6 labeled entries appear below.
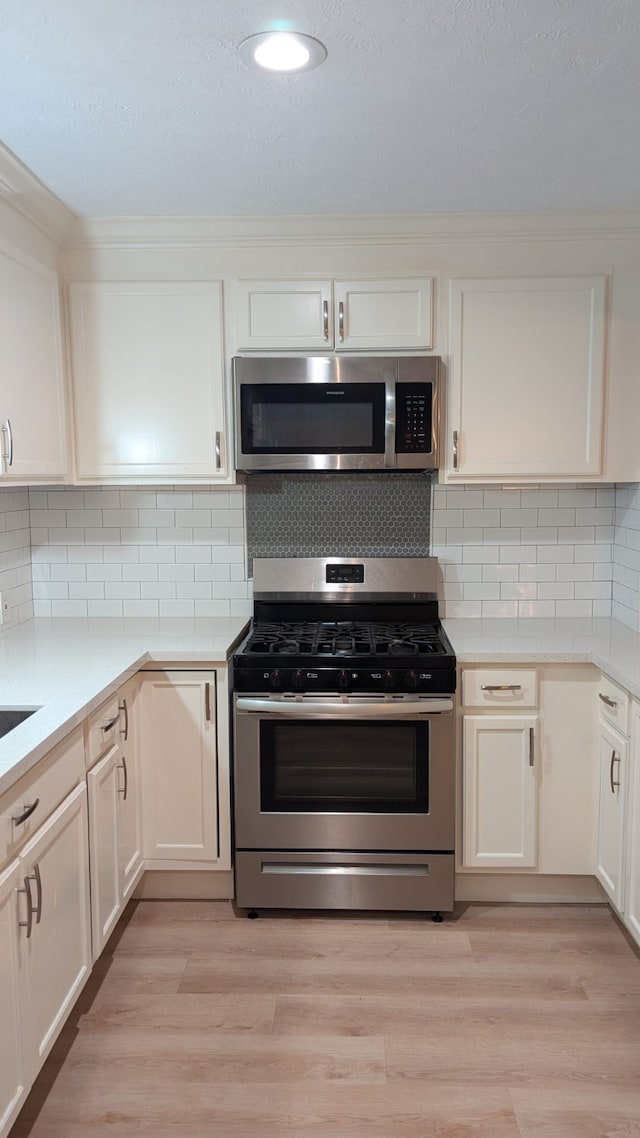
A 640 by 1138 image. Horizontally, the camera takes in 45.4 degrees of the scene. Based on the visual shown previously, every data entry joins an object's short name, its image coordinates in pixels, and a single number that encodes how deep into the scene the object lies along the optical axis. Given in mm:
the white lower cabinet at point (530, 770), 2604
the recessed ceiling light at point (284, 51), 1582
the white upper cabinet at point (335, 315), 2755
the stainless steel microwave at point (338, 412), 2752
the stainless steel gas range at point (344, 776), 2545
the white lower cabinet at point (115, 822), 2150
